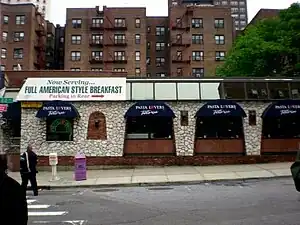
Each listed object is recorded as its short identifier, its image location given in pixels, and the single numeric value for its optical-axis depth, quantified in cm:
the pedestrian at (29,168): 1298
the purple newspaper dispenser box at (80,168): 1657
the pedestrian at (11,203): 315
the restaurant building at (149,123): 2069
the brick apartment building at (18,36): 6406
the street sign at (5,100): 1537
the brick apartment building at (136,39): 6481
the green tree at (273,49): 2808
